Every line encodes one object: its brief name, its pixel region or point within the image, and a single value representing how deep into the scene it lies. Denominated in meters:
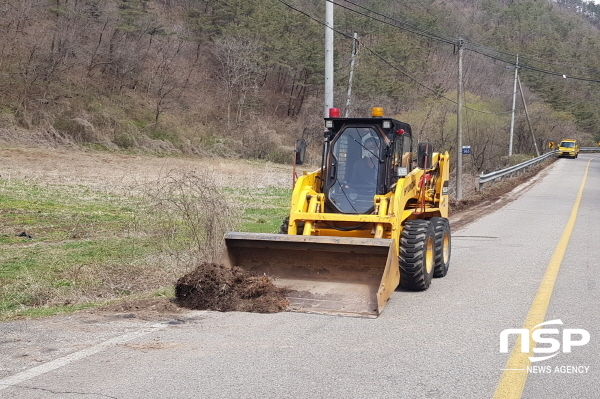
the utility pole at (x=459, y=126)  29.41
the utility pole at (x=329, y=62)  17.05
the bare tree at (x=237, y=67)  60.44
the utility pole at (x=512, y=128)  55.61
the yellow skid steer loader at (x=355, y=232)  8.62
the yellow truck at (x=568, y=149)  64.62
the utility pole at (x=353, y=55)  36.66
